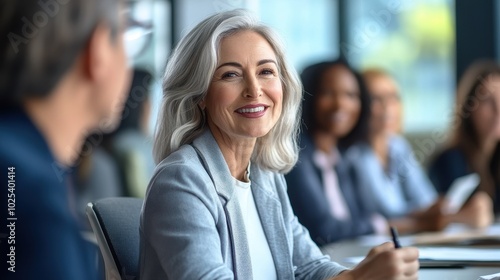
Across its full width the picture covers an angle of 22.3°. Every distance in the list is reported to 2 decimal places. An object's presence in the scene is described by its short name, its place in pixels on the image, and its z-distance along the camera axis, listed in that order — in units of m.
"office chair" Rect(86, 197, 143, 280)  2.22
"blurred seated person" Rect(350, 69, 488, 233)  3.94
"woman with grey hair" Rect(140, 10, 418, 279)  1.99
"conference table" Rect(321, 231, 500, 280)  2.40
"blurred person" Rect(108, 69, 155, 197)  5.17
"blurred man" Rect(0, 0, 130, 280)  1.77
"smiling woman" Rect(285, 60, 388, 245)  3.69
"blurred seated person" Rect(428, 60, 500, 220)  5.19
